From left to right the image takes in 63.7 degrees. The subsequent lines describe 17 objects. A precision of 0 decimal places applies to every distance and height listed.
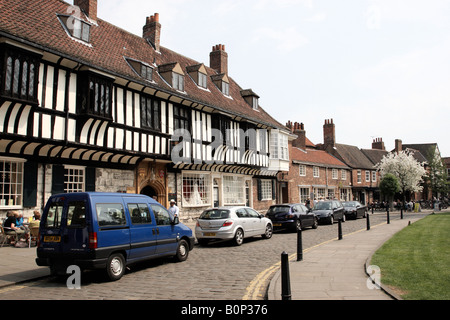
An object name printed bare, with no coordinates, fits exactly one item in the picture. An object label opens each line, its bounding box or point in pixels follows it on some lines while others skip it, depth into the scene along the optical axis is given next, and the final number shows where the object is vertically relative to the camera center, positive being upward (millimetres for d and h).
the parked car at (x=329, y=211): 23656 -1330
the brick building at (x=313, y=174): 35750 +1947
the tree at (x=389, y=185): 42469 +496
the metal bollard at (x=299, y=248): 10125 -1585
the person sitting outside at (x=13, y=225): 12555 -918
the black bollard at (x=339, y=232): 14609 -1683
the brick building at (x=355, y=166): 49781 +3371
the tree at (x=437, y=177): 57938 +1810
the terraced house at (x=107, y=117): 13031 +3663
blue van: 7883 -828
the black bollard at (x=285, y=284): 5875 -1494
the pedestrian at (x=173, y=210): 15140 -642
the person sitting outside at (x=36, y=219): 12688 -767
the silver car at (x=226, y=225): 13656 -1216
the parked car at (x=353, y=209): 27812 -1502
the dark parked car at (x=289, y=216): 18547 -1257
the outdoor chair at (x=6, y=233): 12492 -1188
